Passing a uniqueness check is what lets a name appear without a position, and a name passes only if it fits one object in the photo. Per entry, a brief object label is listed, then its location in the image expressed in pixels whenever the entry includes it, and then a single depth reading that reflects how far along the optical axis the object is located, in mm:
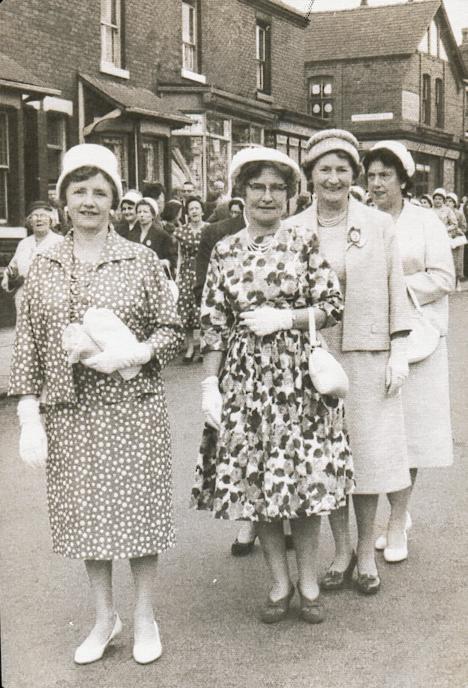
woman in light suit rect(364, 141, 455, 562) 4941
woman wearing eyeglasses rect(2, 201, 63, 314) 9906
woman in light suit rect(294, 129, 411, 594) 4426
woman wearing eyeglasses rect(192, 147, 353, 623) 3977
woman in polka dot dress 3732
